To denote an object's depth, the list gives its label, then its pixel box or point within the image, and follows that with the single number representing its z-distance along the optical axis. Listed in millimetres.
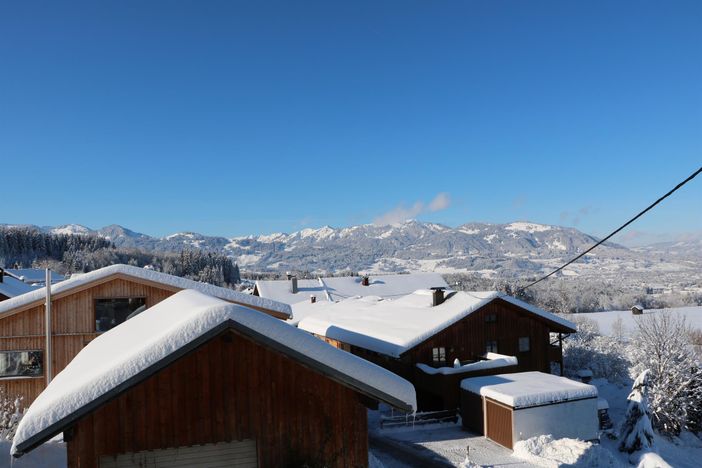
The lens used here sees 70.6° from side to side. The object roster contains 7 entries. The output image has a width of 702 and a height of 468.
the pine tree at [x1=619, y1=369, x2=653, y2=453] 23016
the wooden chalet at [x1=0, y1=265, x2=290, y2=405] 20125
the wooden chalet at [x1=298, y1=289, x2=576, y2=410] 25688
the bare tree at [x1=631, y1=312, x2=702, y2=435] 29703
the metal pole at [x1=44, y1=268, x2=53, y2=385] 19750
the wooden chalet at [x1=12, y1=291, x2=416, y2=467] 7574
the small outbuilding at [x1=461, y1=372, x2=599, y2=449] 20469
